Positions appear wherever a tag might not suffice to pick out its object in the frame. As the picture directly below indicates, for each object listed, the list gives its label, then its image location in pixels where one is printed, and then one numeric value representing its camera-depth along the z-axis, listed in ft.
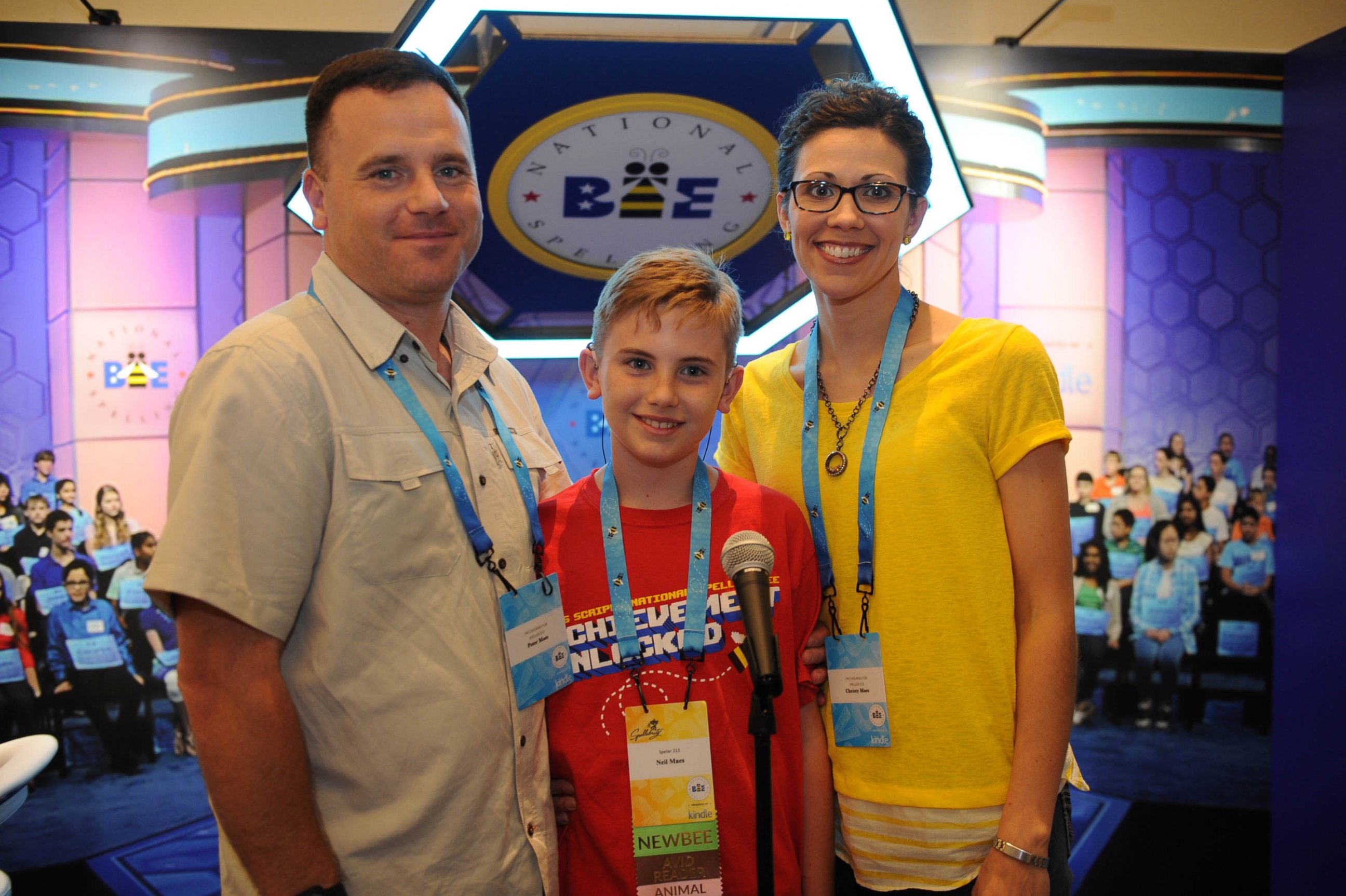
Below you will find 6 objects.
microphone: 3.69
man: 4.16
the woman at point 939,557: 5.09
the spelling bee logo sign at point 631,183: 8.07
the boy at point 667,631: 5.16
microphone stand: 3.86
